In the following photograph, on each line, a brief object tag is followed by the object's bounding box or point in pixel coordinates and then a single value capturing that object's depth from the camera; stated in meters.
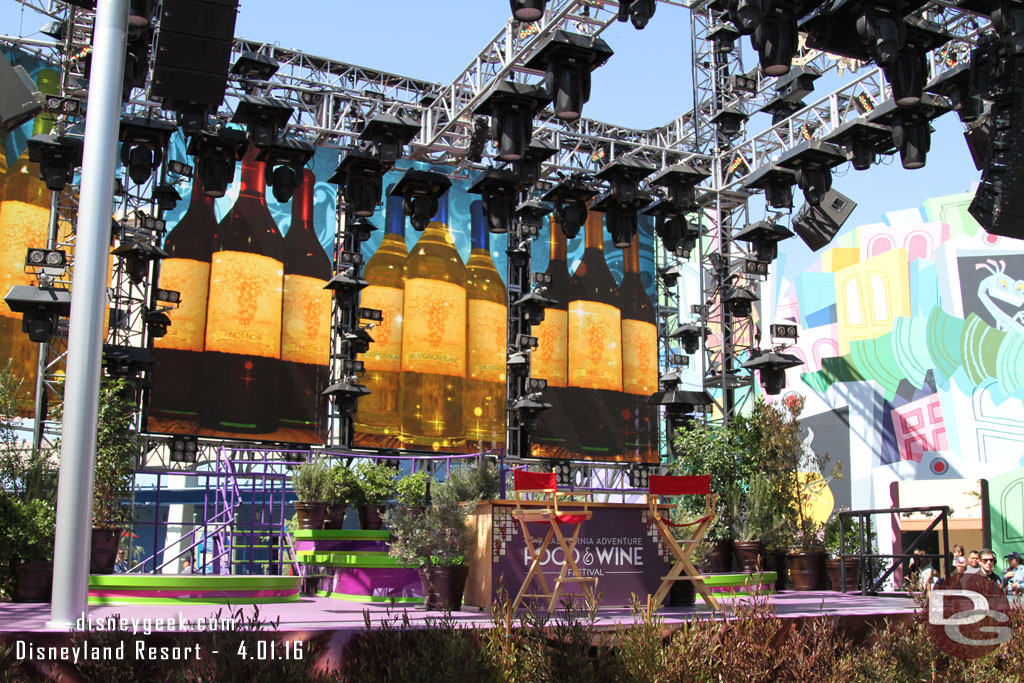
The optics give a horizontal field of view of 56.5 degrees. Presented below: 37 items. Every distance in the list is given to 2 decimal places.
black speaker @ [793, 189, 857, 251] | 14.55
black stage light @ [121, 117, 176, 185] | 10.36
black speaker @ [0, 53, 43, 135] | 7.25
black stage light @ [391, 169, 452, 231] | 11.13
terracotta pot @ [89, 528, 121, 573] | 8.48
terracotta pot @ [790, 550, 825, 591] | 10.77
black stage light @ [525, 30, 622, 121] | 8.59
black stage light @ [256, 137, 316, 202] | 10.84
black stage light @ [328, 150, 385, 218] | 11.02
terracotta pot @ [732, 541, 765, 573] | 10.45
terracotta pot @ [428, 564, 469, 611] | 7.30
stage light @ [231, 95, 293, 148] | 10.68
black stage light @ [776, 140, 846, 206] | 11.10
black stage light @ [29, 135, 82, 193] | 10.95
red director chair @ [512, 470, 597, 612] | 6.83
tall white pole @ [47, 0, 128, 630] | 5.24
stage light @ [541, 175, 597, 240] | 11.38
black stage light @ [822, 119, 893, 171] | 10.76
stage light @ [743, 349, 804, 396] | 15.90
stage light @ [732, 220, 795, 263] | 13.80
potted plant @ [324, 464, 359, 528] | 9.25
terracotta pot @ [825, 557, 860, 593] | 11.26
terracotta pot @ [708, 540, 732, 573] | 10.52
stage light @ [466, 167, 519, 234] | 10.63
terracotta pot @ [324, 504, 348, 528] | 9.26
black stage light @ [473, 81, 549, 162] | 9.13
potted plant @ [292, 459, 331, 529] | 9.10
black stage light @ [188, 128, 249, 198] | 10.57
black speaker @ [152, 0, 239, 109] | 7.83
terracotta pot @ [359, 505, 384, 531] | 9.57
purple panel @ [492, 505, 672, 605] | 7.35
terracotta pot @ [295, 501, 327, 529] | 9.09
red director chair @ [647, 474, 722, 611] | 7.07
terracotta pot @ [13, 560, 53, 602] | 7.63
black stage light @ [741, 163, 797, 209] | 11.84
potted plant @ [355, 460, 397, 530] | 9.51
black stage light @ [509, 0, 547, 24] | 7.95
